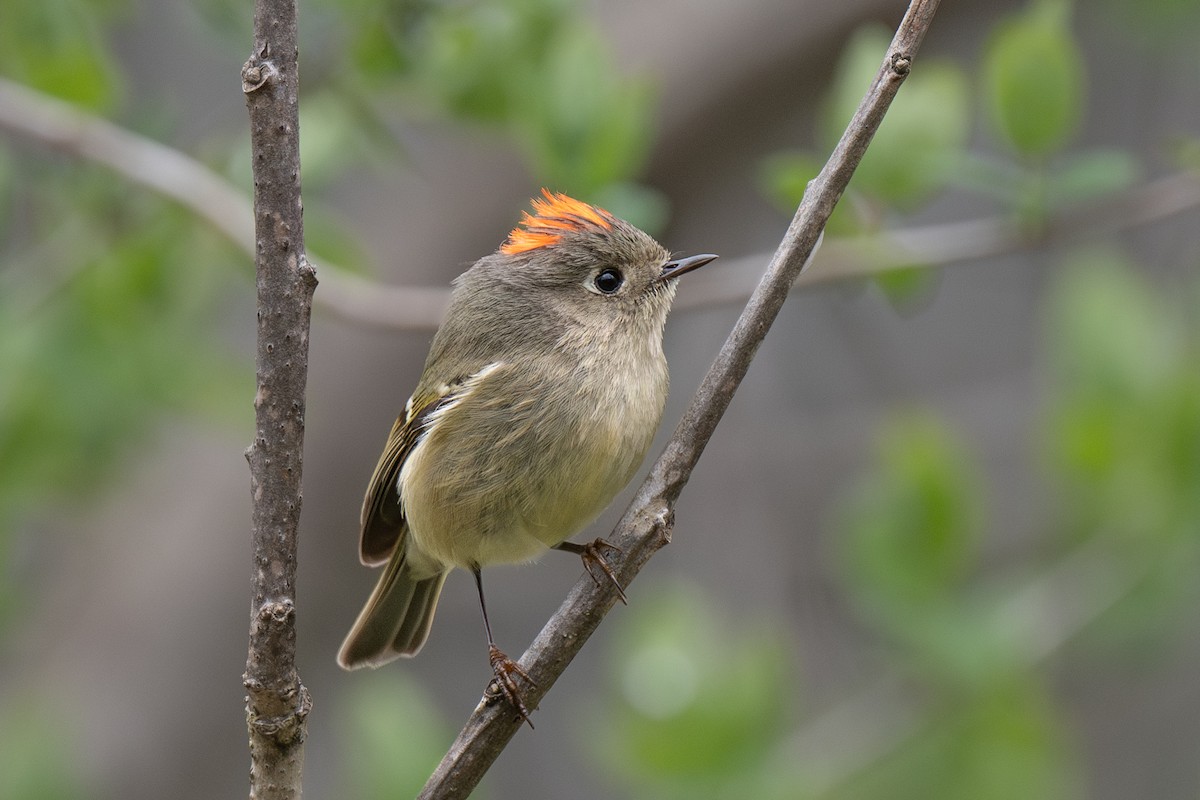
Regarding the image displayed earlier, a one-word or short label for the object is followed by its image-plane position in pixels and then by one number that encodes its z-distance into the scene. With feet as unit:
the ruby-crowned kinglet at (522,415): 18.19
